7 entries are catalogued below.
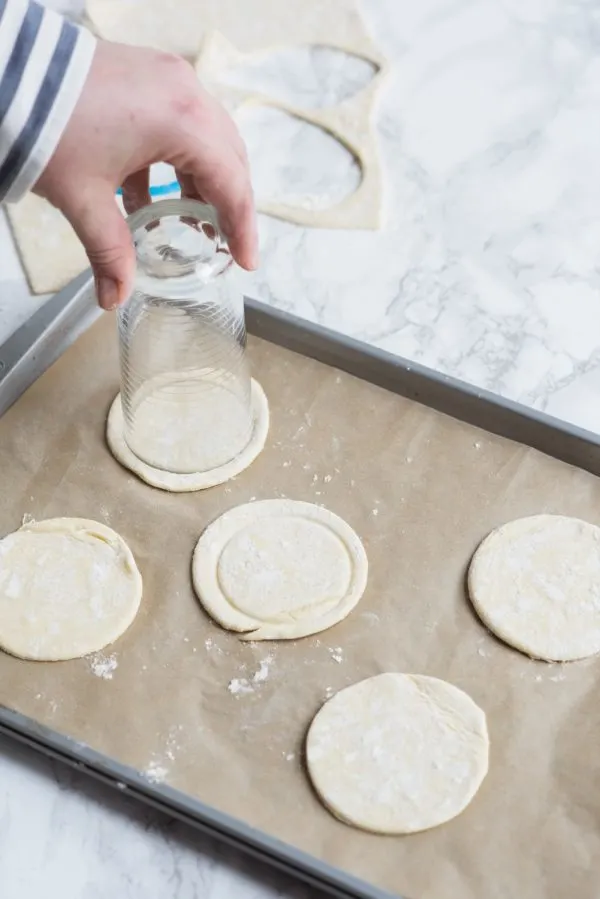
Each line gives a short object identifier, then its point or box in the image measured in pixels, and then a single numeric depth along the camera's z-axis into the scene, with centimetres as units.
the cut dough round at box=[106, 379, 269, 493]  111
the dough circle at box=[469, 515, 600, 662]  99
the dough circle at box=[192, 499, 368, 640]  100
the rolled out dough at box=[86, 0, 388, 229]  152
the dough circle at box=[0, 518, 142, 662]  98
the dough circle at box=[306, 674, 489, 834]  88
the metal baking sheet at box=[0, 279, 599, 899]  87
